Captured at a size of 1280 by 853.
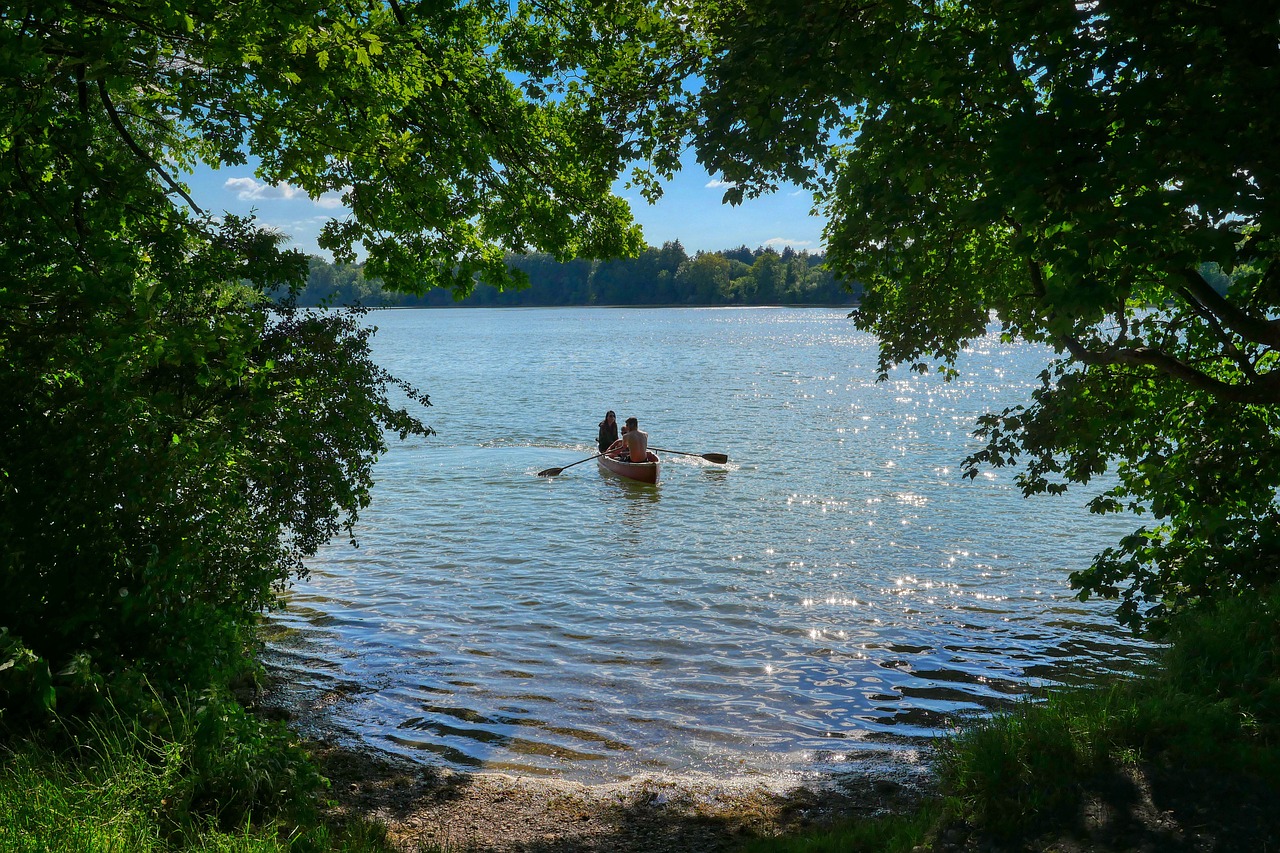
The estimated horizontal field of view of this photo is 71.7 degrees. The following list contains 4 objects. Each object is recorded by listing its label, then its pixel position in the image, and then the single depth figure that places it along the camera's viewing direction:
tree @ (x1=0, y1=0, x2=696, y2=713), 5.81
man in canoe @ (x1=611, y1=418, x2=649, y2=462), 24.48
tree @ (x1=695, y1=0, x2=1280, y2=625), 4.91
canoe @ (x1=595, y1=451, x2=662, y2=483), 23.89
